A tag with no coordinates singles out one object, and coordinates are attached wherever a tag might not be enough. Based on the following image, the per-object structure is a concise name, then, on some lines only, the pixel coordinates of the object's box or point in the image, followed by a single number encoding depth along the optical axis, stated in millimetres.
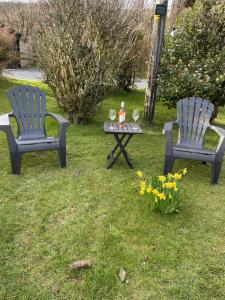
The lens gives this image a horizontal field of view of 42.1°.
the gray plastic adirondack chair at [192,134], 3492
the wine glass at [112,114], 3820
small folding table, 3555
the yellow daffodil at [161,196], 2700
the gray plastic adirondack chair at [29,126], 3426
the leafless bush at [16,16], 14022
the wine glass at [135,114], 3815
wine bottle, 3674
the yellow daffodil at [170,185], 2726
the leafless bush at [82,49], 5059
